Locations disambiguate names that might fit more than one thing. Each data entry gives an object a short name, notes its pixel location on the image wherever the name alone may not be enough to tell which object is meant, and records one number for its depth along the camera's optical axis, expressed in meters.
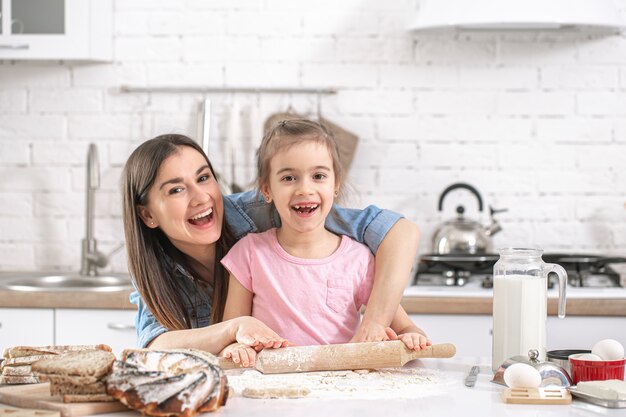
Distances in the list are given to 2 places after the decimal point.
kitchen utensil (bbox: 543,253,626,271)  3.28
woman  2.16
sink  3.48
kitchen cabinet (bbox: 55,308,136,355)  3.18
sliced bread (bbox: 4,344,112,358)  1.73
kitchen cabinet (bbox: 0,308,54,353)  3.19
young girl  2.13
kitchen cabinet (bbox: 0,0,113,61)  3.54
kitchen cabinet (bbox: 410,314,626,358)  3.08
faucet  3.62
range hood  3.12
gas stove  3.26
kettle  3.45
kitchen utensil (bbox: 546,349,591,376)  1.76
